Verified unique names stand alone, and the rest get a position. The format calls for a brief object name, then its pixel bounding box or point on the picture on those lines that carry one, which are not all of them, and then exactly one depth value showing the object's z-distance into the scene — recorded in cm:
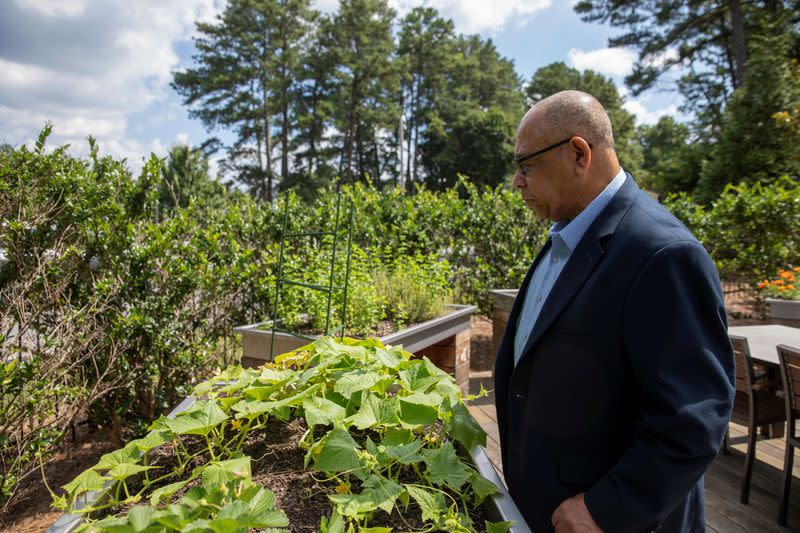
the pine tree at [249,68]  2405
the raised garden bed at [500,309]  497
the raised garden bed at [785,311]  527
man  100
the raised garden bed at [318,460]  89
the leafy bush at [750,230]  645
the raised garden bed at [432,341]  329
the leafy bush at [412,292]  423
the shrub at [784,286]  548
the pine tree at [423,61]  3098
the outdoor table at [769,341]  293
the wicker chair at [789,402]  255
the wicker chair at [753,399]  282
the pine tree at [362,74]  2533
